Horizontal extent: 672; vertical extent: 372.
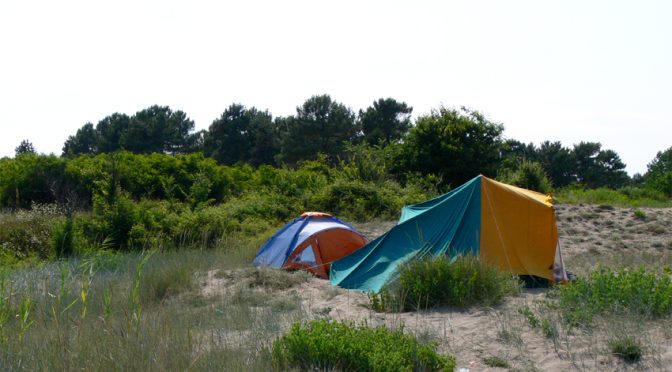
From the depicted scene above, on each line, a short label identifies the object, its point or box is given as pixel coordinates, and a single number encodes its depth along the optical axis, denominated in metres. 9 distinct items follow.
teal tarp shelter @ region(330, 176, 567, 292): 10.68
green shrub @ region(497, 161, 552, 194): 23.32
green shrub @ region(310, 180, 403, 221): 19.06
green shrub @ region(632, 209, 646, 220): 18.41
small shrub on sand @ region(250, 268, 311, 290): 11.12
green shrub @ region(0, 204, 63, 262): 17.64
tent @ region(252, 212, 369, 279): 12.64
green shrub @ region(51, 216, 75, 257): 16.11
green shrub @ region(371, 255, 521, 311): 8.79
